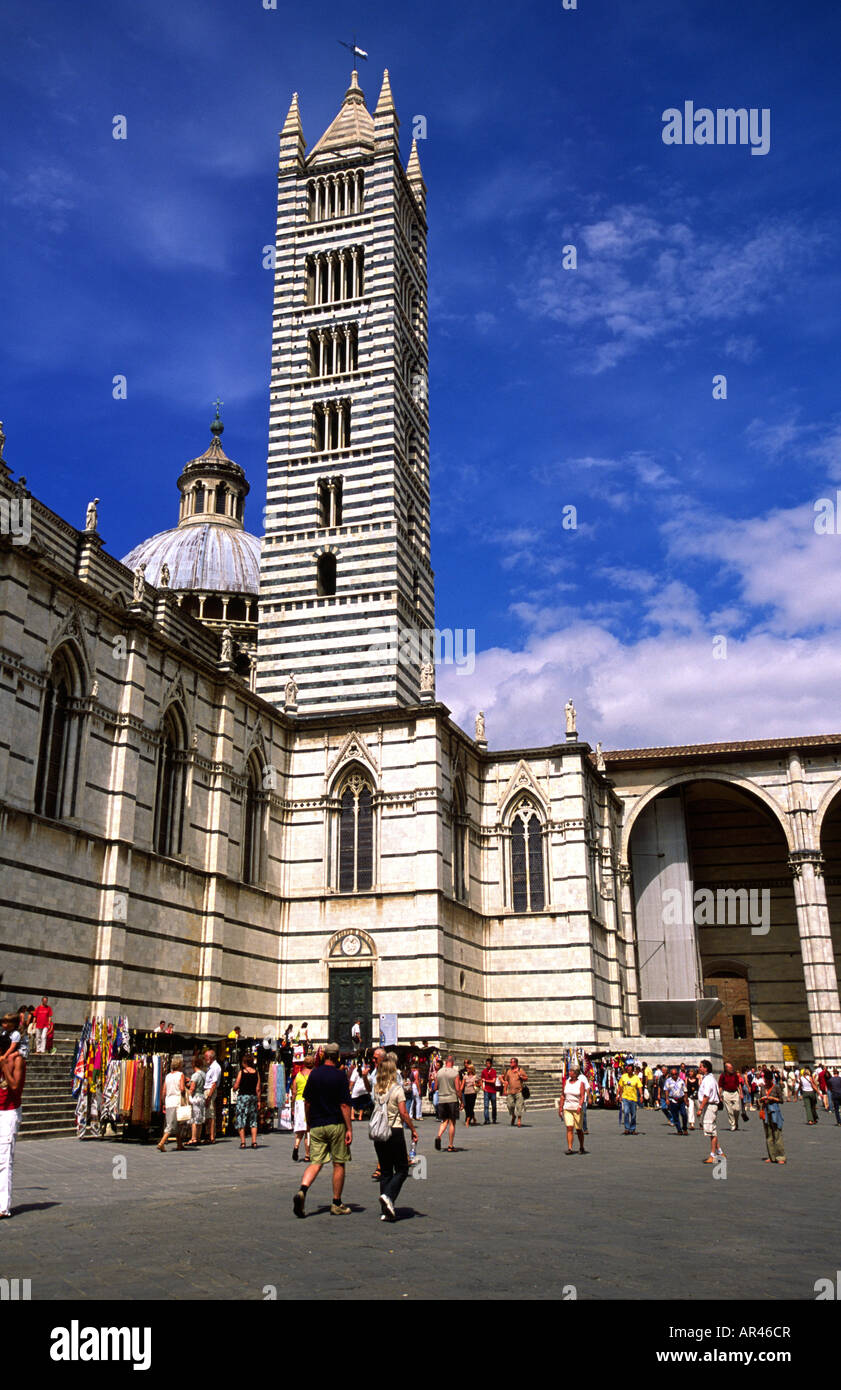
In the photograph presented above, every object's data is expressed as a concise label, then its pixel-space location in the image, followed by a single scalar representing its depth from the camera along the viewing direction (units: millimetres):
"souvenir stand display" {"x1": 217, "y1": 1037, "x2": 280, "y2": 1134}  22625
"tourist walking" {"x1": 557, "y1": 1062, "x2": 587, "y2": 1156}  18031
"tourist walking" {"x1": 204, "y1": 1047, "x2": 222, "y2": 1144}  19578
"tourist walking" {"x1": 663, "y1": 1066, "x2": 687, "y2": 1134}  24858
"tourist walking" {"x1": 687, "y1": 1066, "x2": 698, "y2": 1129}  26641
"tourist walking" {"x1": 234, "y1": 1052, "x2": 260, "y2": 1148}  19031
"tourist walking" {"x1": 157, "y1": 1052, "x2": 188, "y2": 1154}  17812
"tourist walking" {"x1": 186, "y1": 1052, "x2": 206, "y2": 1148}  18812
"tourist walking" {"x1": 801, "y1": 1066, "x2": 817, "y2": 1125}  29359
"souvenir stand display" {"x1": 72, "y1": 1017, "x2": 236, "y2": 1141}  18844
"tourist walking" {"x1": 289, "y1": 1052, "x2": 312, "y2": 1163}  17875
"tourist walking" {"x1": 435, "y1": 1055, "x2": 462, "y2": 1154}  18797
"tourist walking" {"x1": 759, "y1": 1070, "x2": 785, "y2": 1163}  17156
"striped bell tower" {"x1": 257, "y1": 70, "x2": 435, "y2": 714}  38844
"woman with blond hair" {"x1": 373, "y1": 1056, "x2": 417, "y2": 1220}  10203
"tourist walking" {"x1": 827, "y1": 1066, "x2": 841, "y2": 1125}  28384
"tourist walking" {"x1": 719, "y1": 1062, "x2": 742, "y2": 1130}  20203
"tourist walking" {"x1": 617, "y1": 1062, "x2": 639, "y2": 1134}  24625
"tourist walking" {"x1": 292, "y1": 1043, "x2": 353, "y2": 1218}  10664
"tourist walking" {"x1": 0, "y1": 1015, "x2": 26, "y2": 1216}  10133
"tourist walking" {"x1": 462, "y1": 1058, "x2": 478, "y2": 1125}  24703
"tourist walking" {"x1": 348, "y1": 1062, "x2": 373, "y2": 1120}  21066
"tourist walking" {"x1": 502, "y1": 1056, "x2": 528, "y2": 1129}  25797
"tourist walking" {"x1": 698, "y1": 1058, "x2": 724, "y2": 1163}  17245
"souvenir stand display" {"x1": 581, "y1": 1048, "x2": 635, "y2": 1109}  33938
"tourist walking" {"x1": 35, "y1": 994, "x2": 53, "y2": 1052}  21438
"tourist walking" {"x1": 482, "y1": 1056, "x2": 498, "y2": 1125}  27281
